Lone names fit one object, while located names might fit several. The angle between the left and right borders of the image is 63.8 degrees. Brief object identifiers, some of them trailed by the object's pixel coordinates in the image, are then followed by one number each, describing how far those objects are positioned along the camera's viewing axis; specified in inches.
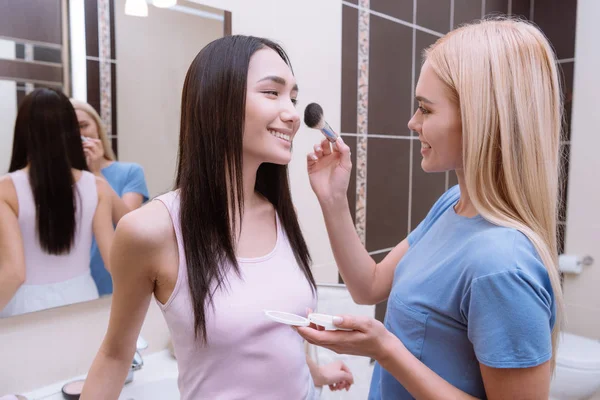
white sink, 42.2
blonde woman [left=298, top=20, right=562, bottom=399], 25.7
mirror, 39.4
